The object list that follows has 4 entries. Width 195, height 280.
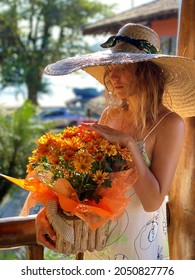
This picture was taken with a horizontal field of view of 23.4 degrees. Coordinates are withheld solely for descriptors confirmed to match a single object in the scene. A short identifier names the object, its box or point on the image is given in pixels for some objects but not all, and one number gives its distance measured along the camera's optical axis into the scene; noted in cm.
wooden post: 168
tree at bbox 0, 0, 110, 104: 1805
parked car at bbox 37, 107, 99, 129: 1814
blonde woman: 116
